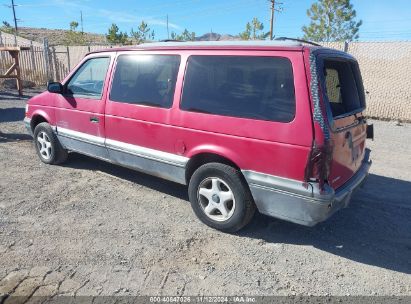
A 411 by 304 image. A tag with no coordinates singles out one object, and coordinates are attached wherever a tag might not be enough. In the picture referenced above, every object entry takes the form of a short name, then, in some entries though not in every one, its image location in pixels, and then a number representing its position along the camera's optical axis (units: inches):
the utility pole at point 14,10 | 2489.4
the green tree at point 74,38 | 1827.0
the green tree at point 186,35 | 2166.5
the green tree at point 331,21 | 1439.5
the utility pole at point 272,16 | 1354.0
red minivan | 124.3
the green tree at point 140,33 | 2095.2
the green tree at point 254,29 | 1574.8
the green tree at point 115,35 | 1710.1
